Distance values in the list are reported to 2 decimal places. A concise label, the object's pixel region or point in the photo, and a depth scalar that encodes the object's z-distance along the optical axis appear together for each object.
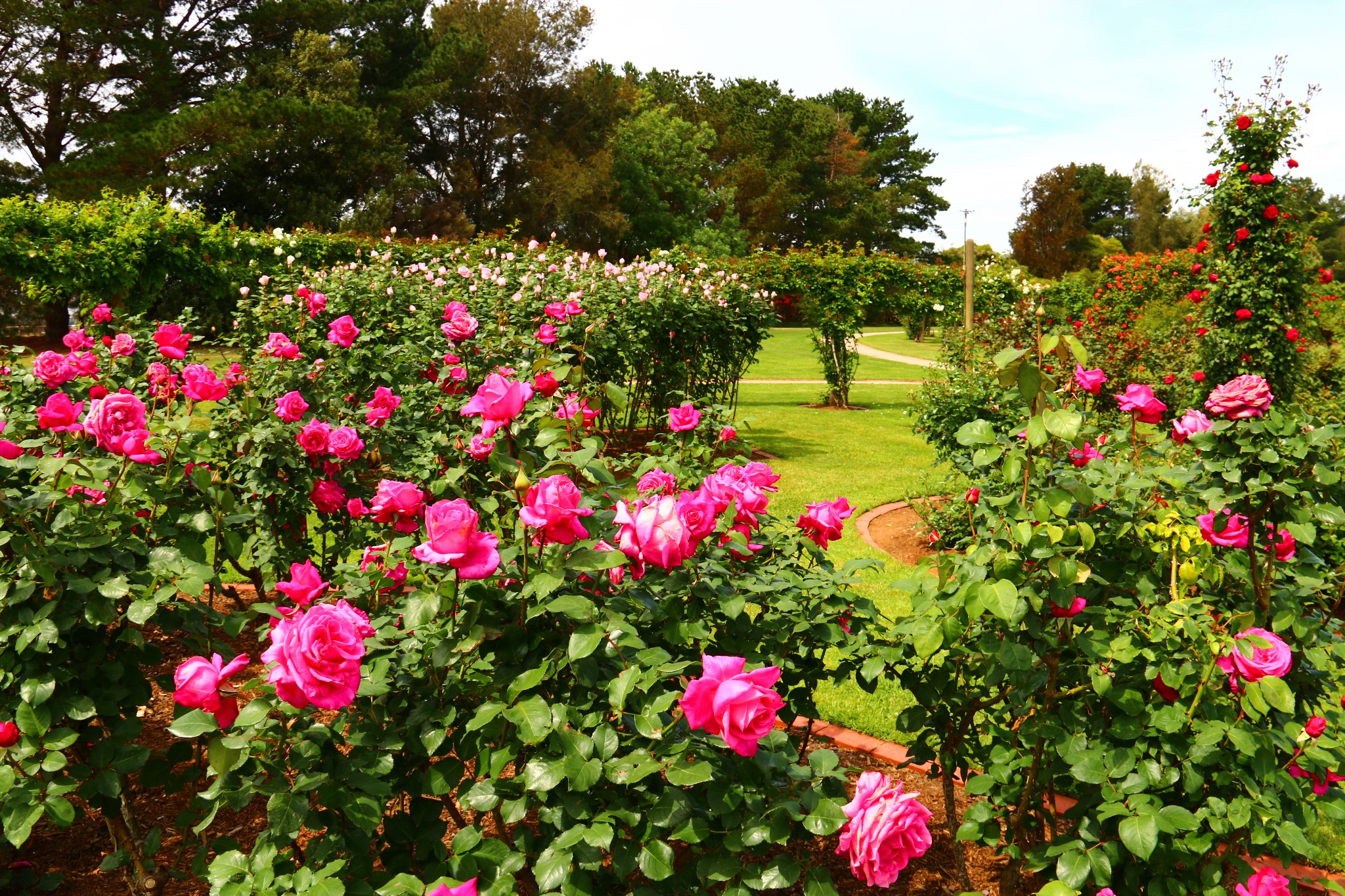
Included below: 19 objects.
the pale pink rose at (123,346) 2.83
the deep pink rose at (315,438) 2.36
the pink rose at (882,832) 1.18
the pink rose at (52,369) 2.18
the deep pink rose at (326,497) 2.47
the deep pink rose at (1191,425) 1.78
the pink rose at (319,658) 1.03
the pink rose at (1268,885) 1.37
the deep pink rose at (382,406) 2.68
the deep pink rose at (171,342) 2.44
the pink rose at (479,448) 1.65
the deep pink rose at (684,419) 2.03
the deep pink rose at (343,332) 3.02
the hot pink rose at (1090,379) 1.80
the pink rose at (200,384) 2.19
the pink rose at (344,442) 2.35
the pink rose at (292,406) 2.41
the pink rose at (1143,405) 1.79
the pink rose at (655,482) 1.54
